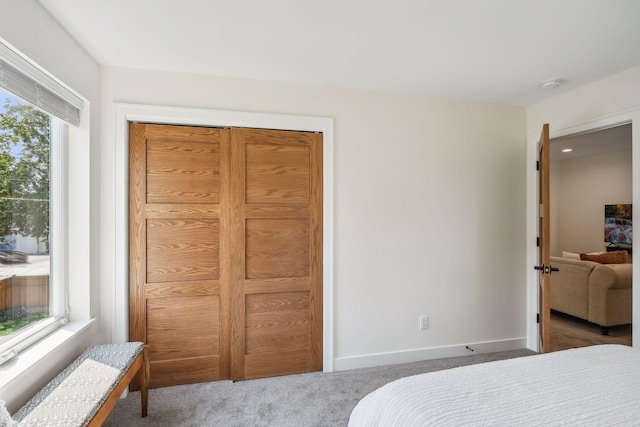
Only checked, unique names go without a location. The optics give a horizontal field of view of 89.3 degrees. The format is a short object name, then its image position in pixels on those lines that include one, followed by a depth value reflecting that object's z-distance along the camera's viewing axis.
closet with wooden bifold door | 2.41
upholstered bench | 1.36
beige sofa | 3.59
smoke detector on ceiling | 2.59
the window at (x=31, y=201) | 1.59
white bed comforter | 1.08
